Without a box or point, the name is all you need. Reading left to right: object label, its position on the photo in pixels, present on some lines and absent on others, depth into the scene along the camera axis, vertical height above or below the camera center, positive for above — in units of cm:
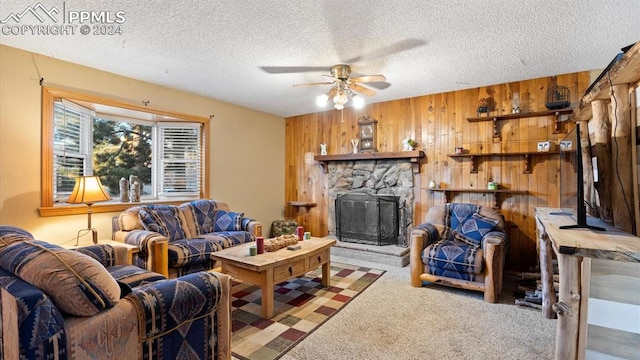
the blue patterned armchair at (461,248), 291 -72
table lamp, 280 -10
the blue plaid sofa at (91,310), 110 -57
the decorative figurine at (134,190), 371 -11
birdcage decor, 342 +98
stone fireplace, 450 +4
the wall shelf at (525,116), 347 +81
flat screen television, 177 -3
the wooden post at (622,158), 161 +12
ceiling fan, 306 +105
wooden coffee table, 254 -77
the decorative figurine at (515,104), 371 +97
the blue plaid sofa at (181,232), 294 -60
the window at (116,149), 304 +41
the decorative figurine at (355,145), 497 +60
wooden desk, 139 -51
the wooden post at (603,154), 184 +17
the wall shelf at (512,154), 355 +32
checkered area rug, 215 -118
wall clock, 487 +79
